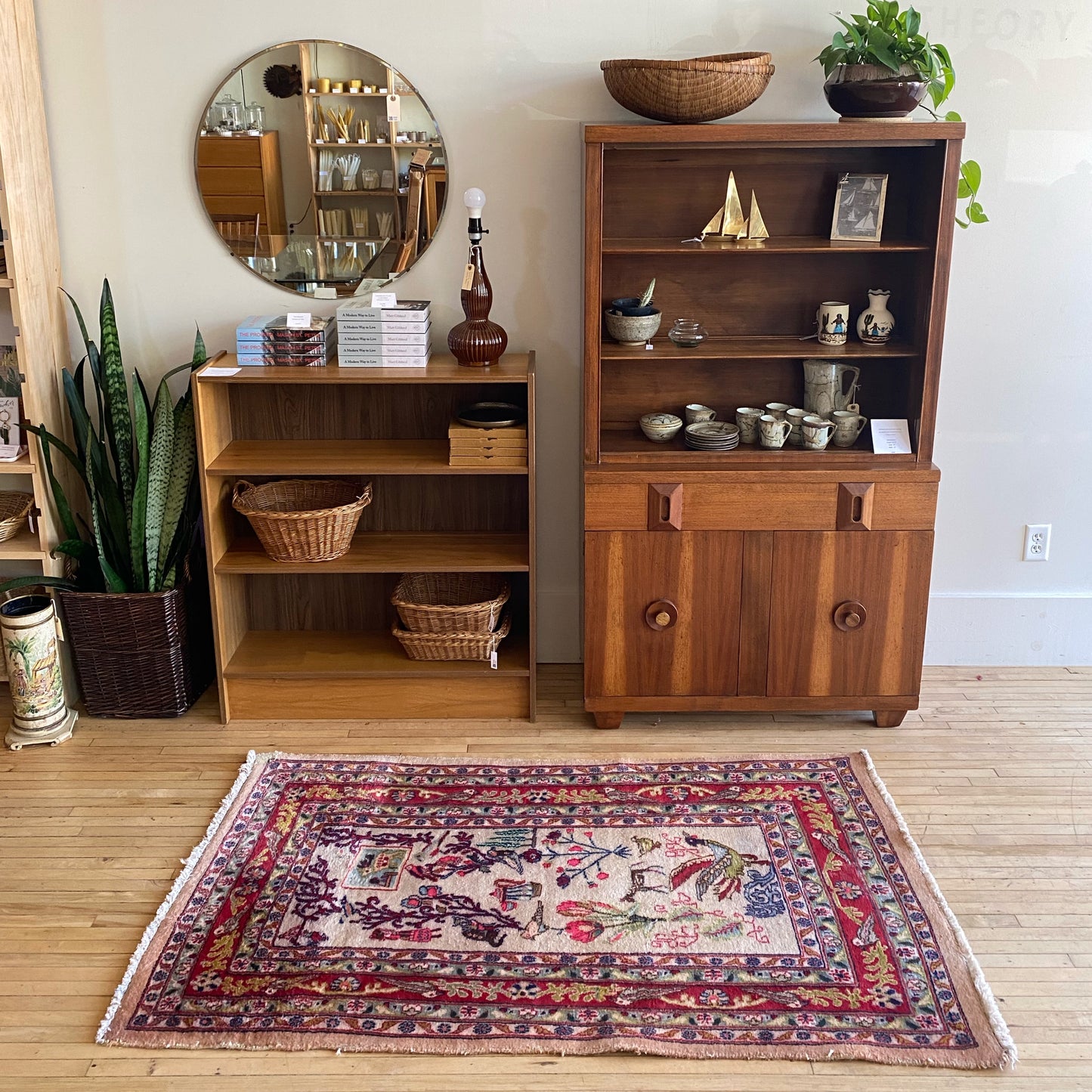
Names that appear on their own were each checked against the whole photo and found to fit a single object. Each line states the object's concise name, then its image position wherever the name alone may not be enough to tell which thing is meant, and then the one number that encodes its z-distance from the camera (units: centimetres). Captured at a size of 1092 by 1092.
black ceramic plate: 321
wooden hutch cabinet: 304
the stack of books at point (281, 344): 313
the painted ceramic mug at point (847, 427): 316
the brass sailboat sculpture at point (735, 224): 311
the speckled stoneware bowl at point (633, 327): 313
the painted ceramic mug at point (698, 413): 327
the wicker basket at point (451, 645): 324
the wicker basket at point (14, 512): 327
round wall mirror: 315
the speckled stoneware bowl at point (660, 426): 318
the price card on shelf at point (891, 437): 309
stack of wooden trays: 310
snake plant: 318
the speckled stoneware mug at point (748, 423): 320
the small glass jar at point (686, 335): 318
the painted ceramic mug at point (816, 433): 311
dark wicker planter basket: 320
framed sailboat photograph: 306
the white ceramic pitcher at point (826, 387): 322
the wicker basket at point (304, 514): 312
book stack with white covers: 312
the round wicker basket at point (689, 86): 281
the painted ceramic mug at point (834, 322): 313
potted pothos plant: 286
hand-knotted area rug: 214
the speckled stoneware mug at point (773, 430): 312
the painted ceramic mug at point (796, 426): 319
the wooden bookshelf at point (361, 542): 316
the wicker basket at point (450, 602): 322
